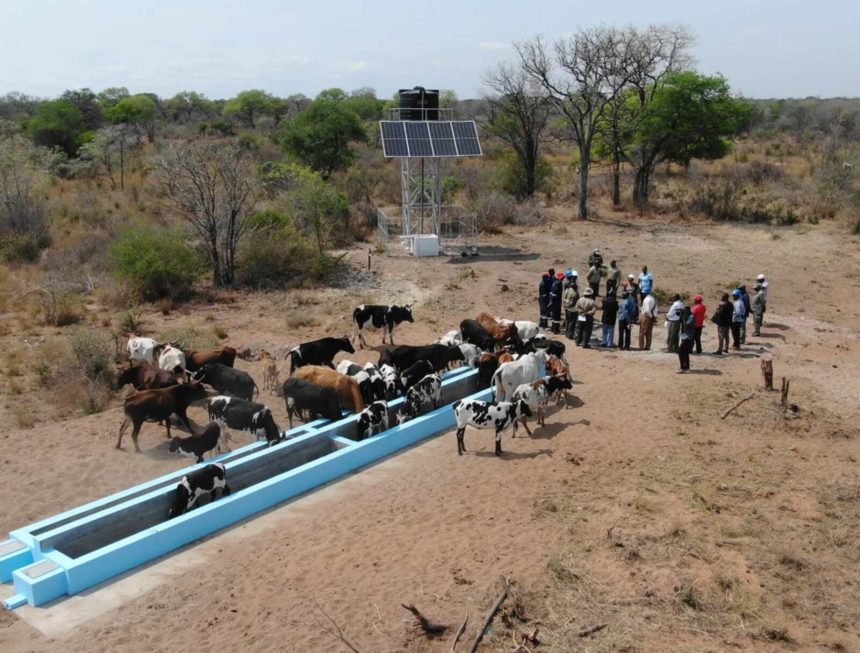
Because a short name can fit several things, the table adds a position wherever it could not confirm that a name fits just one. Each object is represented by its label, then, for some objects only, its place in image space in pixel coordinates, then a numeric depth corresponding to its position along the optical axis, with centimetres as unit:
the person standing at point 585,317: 1750
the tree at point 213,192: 2198
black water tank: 2750
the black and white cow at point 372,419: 1250
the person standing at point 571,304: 1848
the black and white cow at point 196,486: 1005
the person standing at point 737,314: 1723
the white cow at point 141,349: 1523
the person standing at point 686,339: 1584
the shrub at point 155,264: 2094
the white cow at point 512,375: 1384
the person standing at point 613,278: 1797
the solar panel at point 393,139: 2569
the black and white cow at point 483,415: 1200
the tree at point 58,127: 4519
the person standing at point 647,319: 1709
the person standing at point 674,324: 1661
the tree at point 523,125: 3816
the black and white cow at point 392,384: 1380
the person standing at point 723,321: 1673
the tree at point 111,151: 3714
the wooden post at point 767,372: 1423
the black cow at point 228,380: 1345
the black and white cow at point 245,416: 1193
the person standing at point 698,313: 1628
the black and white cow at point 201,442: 1134
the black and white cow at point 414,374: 1391
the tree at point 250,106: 6925
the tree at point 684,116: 3566
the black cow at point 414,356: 1508
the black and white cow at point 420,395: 1318
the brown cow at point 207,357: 1459
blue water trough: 855
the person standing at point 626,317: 1733
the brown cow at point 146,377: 1348
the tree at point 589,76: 3366
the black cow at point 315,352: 1503
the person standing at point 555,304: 1848
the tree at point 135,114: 5235
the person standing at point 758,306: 1870
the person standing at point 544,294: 1845
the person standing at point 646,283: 1891
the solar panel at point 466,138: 2659
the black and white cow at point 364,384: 1363
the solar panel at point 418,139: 2598
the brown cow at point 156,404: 1201
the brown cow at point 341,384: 1330
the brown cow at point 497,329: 1656
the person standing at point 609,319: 1734
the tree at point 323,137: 3922
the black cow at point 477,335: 1631
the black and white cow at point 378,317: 1768
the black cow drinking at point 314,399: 1280
